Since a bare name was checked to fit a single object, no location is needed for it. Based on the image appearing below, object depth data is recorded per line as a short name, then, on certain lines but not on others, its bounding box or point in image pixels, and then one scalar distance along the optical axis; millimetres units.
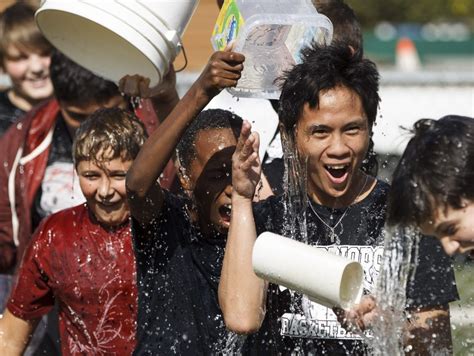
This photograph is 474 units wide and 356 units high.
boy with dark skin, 8016
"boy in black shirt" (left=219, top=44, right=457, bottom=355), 7477
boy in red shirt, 8750
